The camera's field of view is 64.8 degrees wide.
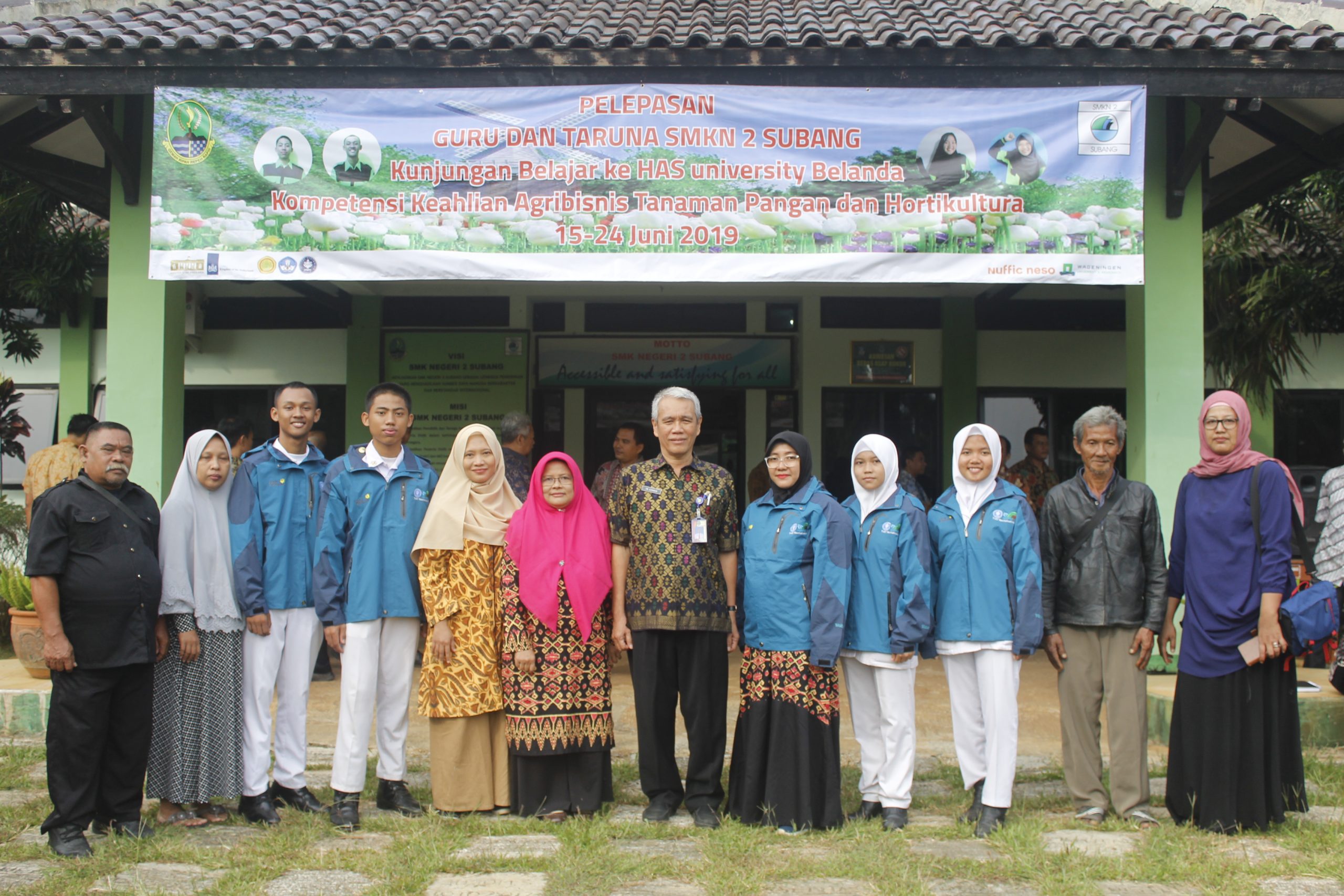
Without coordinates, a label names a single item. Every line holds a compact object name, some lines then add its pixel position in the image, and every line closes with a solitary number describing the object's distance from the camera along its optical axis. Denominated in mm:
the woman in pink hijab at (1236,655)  3982
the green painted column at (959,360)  9273
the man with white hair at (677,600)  4051
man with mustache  3750
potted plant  5770
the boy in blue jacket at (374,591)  4074
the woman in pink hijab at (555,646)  4059
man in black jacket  4051
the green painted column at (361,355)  9305
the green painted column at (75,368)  9602
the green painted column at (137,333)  6262
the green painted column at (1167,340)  6125
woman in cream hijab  4102
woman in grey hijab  4000
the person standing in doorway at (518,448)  6102
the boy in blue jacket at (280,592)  4105
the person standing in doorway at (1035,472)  8320
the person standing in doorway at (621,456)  6957
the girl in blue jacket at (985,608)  3963
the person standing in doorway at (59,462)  6895
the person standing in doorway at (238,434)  7426
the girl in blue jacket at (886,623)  3977
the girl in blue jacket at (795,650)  3953
